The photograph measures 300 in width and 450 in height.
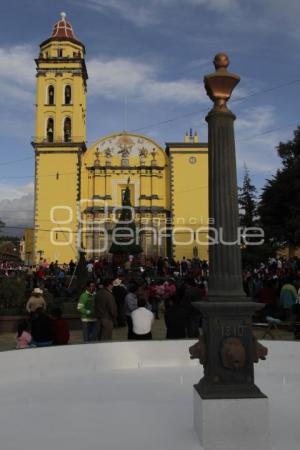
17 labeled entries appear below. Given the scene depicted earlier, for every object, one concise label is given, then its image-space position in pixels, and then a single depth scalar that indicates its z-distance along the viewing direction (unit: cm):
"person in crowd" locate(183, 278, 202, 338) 858
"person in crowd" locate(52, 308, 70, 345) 733
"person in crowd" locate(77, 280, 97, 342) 876
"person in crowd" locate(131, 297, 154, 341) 752
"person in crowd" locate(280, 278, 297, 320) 1157
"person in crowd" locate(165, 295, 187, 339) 785
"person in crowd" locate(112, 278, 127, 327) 1267
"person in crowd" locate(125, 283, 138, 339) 938
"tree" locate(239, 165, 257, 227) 3622
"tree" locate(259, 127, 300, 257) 2466
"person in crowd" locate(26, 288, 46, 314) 920
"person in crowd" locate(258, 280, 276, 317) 1168
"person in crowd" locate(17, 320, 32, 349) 711
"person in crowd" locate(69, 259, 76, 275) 2444
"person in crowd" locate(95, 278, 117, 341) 842
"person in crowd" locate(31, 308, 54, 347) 709
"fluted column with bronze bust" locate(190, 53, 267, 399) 416
